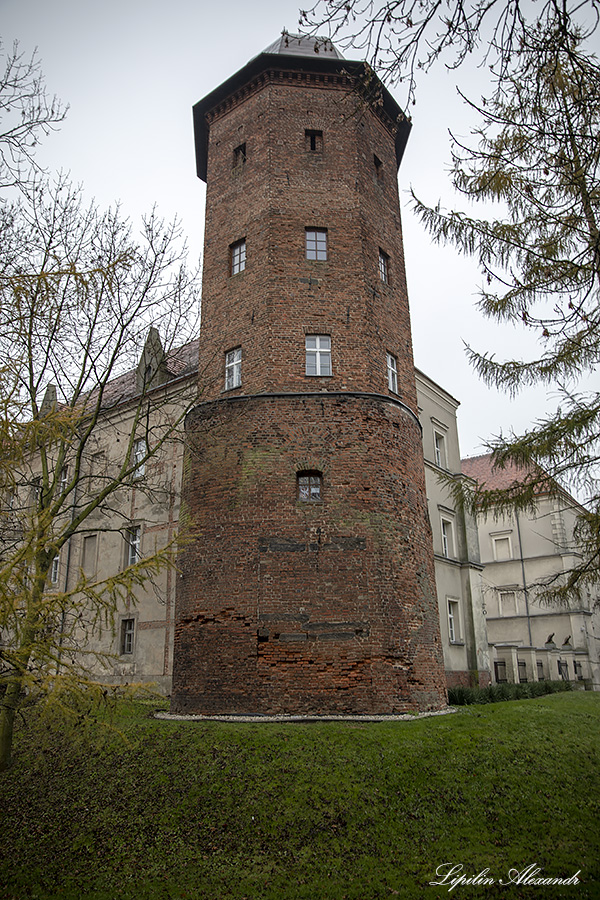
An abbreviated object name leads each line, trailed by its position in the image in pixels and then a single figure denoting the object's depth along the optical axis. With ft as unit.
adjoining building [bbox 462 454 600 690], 107.04
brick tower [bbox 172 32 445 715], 46.62
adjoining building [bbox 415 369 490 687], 74.74
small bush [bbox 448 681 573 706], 62.69
